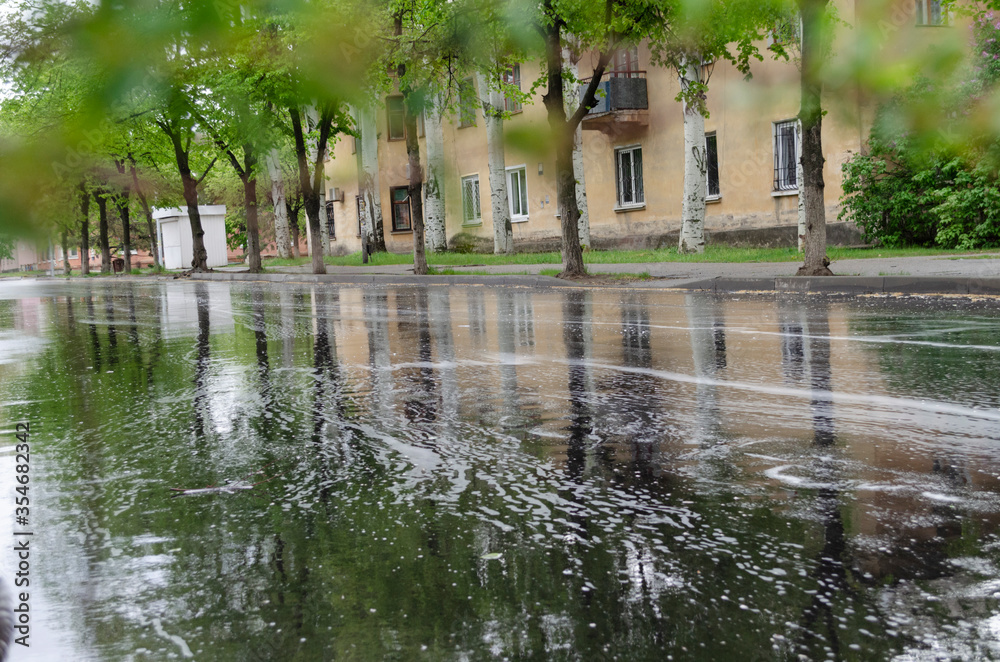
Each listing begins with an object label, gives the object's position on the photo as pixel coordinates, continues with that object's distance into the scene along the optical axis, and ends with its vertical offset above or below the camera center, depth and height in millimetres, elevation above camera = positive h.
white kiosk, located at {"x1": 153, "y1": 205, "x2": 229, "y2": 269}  51500 +1954
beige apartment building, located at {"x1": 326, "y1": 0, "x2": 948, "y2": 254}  26375 +2317
